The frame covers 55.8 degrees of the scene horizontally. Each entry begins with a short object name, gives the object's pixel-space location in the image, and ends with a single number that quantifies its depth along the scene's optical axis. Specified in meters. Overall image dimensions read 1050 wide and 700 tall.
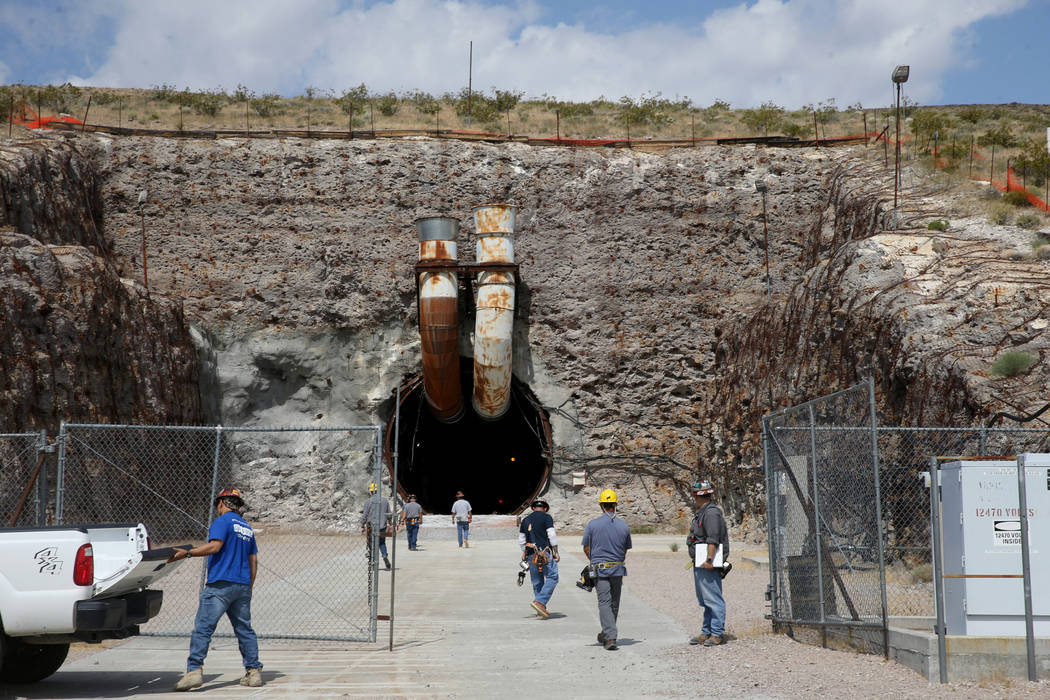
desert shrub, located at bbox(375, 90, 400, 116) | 36.97
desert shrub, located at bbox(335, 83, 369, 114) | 38.19
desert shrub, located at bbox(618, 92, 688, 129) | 34.44
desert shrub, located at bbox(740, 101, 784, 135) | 33.08
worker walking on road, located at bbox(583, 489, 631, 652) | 9.78
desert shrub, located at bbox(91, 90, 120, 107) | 33.92
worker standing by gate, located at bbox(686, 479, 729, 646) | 10.02
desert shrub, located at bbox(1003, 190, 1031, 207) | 20.91
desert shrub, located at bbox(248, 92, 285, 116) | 34.72
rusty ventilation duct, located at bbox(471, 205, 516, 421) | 24.78
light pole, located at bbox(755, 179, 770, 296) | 27.39
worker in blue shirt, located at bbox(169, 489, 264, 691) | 7.96
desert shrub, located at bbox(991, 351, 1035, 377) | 13.85
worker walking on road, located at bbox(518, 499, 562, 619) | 11.87
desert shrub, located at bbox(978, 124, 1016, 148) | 28.33
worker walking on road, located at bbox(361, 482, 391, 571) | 16.56
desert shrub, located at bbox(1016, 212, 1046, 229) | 19.33
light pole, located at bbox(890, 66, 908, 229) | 17.89
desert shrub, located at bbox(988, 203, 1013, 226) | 19.86
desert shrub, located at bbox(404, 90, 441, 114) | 36.83
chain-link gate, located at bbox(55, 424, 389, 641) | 12.11
